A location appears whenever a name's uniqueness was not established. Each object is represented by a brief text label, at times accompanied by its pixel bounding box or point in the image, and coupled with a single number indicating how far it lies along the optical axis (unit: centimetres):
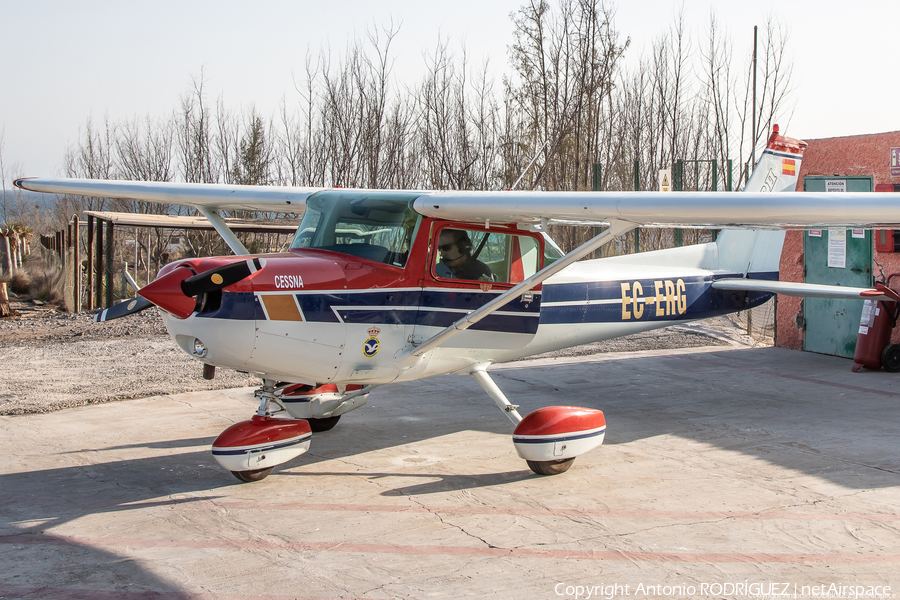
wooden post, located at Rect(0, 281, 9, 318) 1521
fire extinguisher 987
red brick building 1049
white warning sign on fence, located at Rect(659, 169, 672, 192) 1359
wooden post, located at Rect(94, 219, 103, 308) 1502
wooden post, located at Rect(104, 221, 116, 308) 1474
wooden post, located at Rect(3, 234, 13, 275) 1784
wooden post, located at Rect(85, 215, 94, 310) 1535
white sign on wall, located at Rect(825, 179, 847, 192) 1095
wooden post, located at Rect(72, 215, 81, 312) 1549
